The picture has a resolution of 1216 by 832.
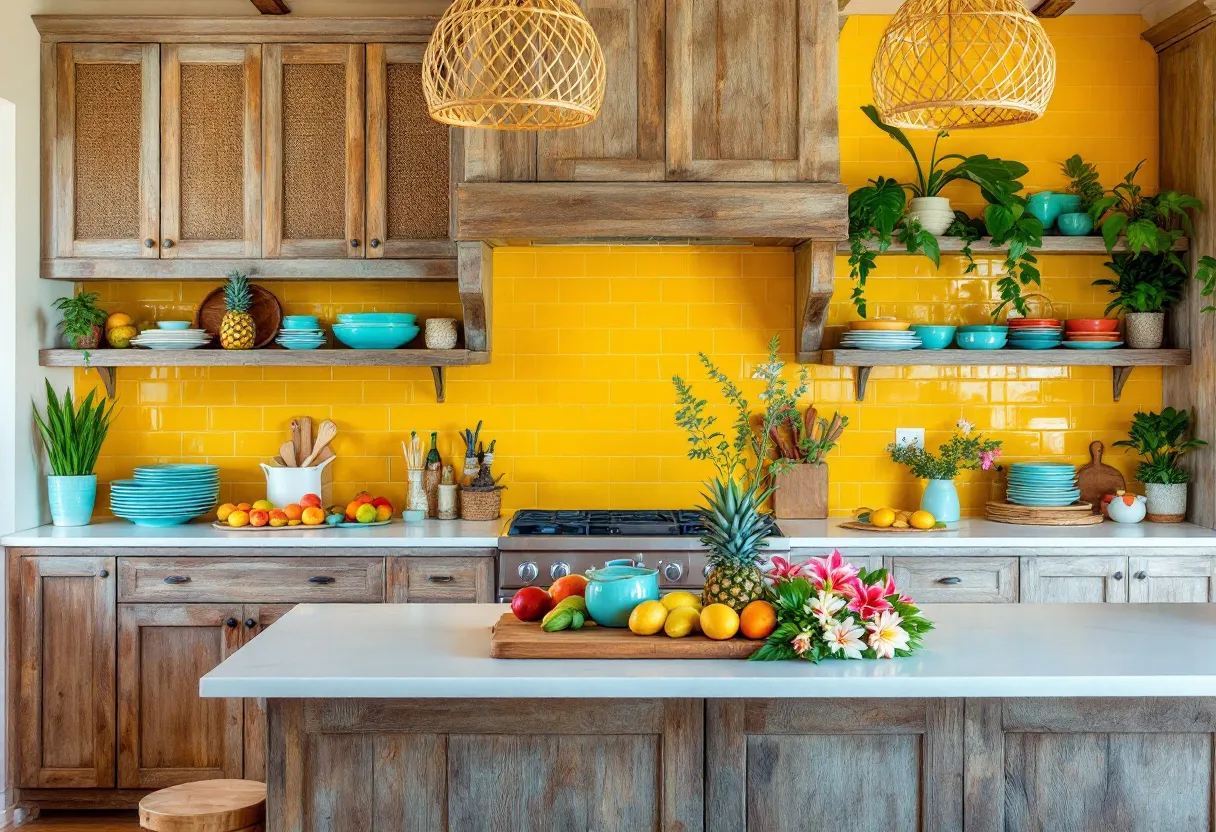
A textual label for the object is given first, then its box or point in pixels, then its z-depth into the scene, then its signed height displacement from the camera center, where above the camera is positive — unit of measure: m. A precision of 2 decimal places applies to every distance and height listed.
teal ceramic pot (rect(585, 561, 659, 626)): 2.48 -0.39
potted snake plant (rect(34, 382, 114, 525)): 4.42 -0.16
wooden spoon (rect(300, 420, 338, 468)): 4.73 -0.08
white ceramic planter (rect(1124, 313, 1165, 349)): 4.62 +0.36
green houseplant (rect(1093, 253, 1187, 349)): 4.61 +0.51
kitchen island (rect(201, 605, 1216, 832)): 2.33 -0.71
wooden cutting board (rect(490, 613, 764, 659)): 2.33 -0.47
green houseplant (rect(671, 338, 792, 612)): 2.41 -0.26
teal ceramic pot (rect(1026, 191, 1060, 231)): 4.62 +0.86
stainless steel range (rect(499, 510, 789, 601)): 4.06 -0.49
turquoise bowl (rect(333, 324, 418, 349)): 4.50 +0.33
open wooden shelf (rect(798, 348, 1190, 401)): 4.50 +0.24
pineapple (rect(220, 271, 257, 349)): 4.51 +0.39
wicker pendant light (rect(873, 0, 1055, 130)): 2.38 +0.76
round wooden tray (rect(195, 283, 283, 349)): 4.72 +0.43
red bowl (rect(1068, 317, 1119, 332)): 4.57 +0.37
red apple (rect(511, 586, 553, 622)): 2.56 -0.43
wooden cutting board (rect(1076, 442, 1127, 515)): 4.79 -0.27
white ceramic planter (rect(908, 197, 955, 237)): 4.54 +0.82
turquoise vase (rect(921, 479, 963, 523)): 4.59 -0.34
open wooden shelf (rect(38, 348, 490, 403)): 4.45 +0.23
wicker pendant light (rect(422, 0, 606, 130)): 2.35 +0.77
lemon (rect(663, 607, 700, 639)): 2.39 -0.44
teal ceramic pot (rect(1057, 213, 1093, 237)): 4.56 +0.78
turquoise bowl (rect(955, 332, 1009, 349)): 4.56 +0.31
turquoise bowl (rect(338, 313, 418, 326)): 4.48 +0.39
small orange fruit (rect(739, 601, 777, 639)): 2.36 -0.42
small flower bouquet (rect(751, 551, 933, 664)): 2.30 -0.42
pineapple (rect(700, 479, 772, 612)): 2.41 -0.27
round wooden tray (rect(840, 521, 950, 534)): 4.36 -0.43
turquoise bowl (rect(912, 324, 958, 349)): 4.58 +0.33
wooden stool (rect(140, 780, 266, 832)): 2.51 -0.88
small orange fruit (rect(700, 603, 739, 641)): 2.35 -0.43
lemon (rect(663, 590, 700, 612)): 2.47 -0.40
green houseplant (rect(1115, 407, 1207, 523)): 4.61 -0.18
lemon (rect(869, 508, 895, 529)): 4.36 -0.39
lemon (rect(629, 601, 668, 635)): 2.39 -0.42
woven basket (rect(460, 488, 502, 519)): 4.59 -0.35
